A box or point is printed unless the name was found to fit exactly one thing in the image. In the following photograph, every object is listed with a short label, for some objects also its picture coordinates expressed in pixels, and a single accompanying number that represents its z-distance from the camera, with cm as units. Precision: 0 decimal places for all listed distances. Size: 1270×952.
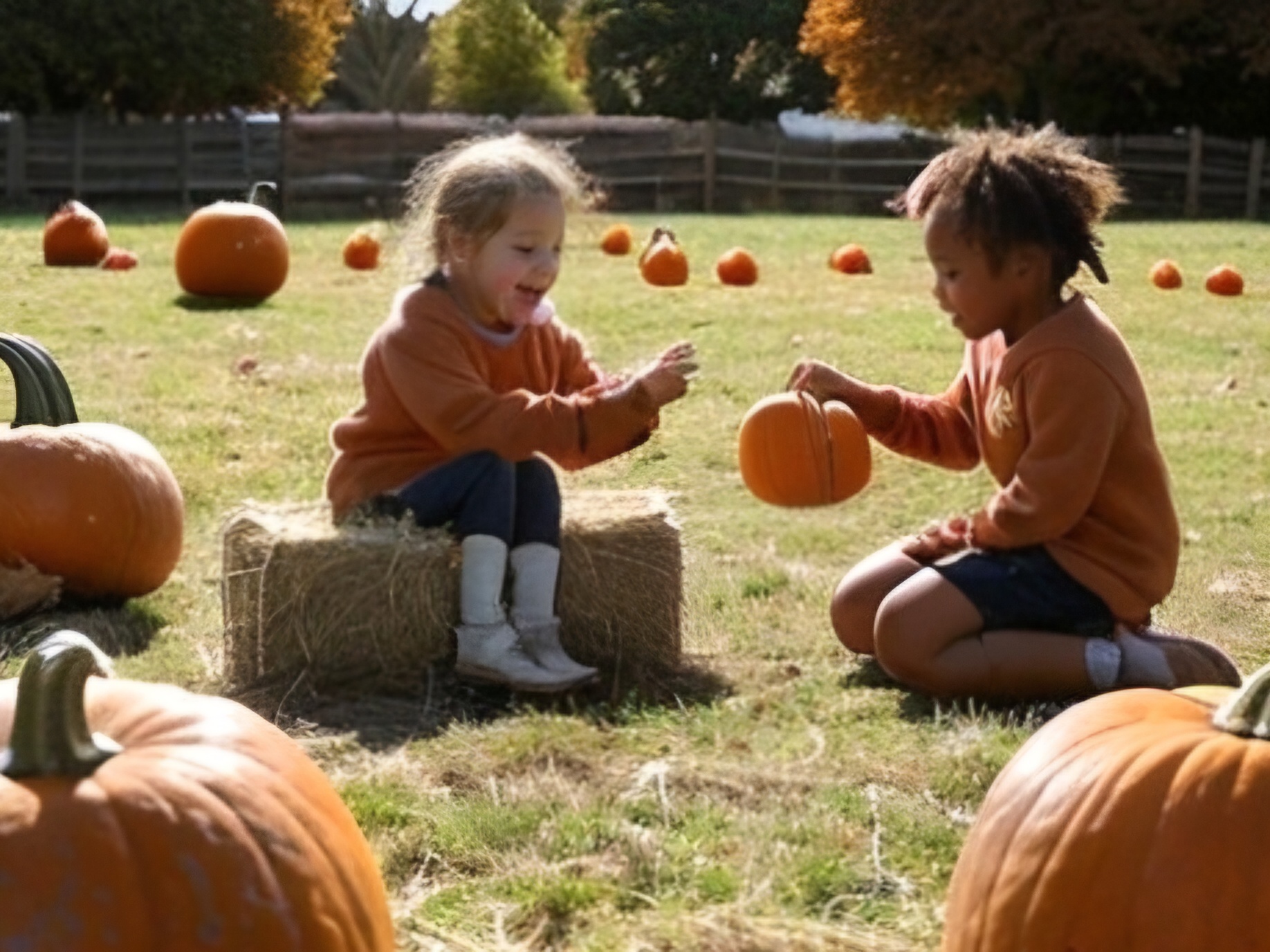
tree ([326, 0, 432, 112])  4688
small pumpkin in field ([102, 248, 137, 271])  1463
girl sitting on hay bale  470
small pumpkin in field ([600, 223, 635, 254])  1714
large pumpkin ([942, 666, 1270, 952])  236
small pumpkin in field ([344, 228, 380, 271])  1544
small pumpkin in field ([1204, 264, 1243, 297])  1407
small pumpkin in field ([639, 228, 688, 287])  1391
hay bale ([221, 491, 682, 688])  469
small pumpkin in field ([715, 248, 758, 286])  1426
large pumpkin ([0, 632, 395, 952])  215
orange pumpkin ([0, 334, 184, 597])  524
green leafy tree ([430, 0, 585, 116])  4022
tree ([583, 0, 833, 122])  3616
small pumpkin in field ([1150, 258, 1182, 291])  1447
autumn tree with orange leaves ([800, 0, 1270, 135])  2867
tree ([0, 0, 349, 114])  2742
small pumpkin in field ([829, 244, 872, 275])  1587
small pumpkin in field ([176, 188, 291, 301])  1271
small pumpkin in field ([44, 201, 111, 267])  1446
